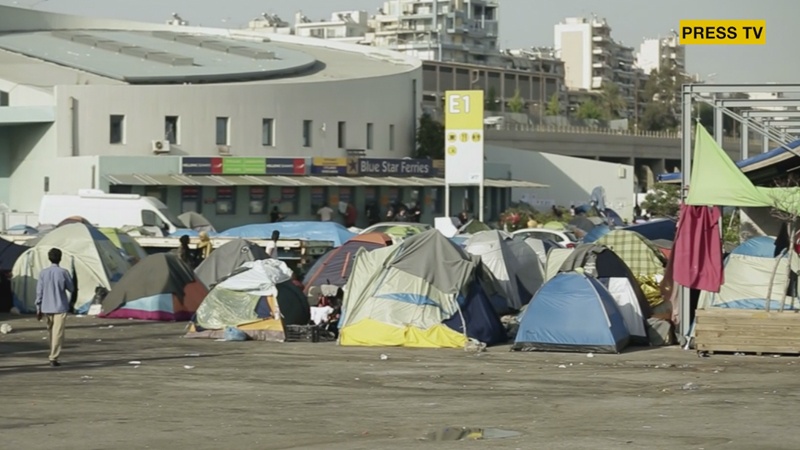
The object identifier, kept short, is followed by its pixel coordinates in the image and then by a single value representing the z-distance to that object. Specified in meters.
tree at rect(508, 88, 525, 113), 135.38
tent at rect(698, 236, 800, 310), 23.95
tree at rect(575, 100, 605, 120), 145.88
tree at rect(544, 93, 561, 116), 140.50
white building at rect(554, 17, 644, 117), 194.38
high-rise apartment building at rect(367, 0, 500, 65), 173.38
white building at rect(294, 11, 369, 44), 190.12
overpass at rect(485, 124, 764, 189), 92.31
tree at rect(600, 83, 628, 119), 160.25
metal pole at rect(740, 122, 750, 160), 29.65
